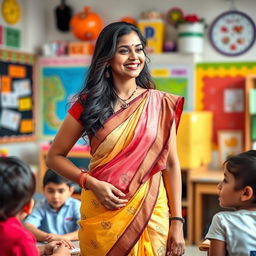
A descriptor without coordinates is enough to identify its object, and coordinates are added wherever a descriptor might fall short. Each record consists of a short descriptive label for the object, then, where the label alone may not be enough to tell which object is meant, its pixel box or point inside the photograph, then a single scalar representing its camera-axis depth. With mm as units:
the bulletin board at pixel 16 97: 4945
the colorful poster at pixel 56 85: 5203
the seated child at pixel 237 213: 1692
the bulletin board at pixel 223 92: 4758
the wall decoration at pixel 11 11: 4926
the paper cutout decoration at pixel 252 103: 4496
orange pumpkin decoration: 4992
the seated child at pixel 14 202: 1439
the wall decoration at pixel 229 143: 4758
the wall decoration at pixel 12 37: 4953
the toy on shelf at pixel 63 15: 5234
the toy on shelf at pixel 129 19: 4941
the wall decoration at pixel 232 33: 4719
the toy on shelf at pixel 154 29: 4820
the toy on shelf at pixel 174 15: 4867
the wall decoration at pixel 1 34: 4855
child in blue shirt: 2771
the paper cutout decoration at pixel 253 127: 4562
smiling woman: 1732
